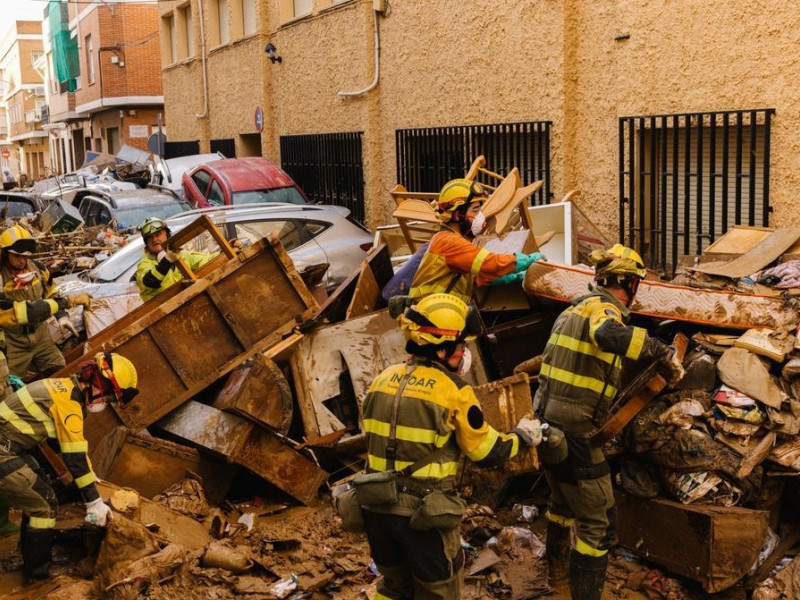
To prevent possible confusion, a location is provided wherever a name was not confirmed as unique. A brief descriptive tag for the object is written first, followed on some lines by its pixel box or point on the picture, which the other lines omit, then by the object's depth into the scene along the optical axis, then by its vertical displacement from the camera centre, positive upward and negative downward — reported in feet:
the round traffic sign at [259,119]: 58.95 +2.51
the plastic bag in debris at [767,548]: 16.48 -7.62
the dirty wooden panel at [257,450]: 19.66 -6.46
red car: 44.19 -1.32
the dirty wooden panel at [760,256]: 20.22 -2.63
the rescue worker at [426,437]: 12.17 -3.91
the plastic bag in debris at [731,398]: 16.99 -4.88
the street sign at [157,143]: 74.74 +1.44
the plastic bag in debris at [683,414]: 16.97 -5.15
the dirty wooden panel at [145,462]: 19.43 -6.65
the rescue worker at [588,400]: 15.20 -4.35
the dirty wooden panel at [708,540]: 15.79 -7.11
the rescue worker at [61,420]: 15.98 -4.57
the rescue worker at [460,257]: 18.52 -2.22
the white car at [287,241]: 30.86 -3.05
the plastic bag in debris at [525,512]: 19.24 -7.87
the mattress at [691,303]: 18.01 -3.34
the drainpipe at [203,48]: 68.44 +8.51
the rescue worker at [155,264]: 23.86 -2.78
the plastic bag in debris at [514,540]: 18.20 -7.99
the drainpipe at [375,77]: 44.04 +3.81
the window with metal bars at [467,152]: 33.40 -0.05
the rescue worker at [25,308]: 22.26 -3.59
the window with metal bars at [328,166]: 47.67 -0.63
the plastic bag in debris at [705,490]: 16.47 -6.40
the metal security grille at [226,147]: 66.08 +0.88
